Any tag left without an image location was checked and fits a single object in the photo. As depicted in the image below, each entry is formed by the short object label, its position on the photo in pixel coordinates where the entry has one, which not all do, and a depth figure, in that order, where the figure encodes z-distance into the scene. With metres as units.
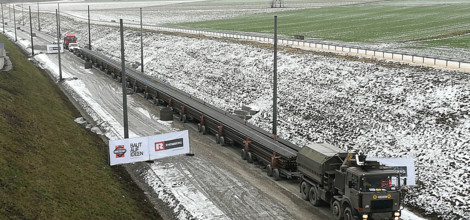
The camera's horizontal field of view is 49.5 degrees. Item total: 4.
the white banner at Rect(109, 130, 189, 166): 27.76
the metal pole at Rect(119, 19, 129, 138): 29.75
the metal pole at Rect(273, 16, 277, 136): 28.70
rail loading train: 19.11
